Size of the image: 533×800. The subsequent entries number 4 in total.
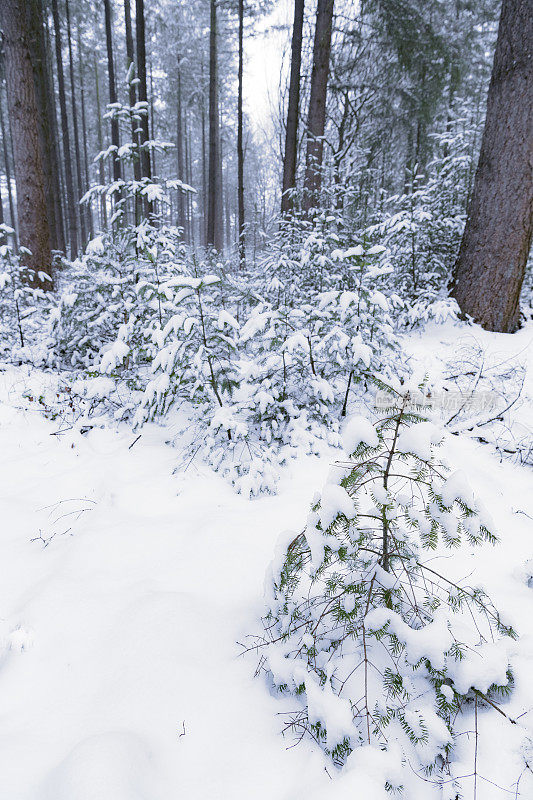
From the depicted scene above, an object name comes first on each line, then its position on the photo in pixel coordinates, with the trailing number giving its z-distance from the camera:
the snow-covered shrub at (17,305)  5.59
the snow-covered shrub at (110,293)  4.27
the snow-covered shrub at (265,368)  3.14
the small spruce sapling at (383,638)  1.30
